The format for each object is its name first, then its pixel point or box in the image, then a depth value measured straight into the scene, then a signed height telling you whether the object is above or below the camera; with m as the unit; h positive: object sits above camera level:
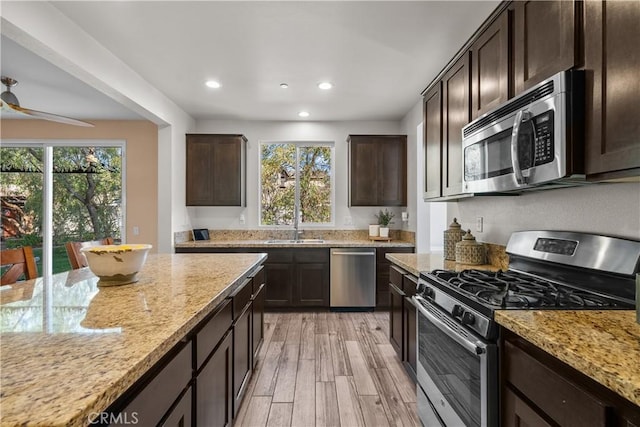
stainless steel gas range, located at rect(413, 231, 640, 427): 1.23 -0.35
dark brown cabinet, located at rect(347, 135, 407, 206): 4.35 +0.61
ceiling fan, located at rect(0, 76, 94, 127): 2.30 +0.78
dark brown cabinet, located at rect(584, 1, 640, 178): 1.03 +0.43
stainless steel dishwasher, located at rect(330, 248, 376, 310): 4.00 -0.77
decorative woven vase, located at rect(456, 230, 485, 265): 2.29 -0.28
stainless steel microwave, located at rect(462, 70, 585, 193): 1.24 +0.34
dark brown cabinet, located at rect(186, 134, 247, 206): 4.29 +0.61
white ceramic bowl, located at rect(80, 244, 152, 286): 1.43 -0.22
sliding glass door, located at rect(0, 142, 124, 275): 4.50 +0.27
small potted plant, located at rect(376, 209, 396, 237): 4.38 -0.09
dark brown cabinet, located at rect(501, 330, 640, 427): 0.75 -0.49
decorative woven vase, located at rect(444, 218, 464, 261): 2.50 -0.20
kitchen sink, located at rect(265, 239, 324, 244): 4.28 -0.38
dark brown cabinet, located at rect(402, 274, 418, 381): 2.17 -0.80
